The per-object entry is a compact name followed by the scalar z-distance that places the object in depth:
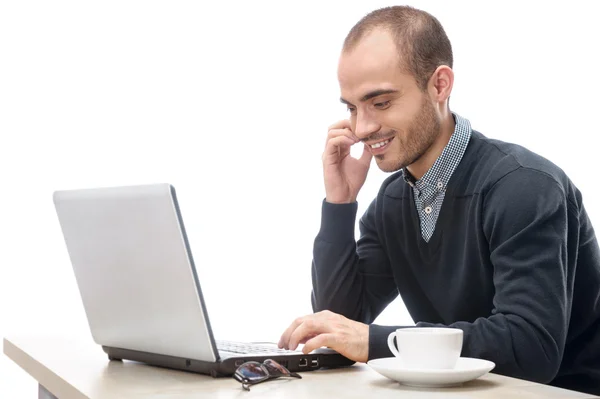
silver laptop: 2.31
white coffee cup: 2.30
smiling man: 2.52
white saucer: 2.26
